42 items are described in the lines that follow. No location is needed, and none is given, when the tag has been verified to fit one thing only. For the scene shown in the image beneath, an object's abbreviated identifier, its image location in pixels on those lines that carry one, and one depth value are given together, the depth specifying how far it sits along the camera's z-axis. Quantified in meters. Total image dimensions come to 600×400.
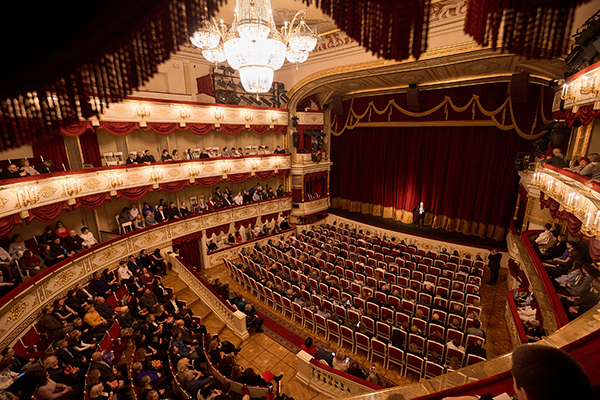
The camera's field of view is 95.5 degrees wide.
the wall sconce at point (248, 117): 13.20
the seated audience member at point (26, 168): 6.84
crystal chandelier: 4.08
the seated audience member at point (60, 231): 8.15
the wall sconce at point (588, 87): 4.48
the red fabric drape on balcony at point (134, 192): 9.62
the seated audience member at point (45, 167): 7.50
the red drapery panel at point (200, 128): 11.57
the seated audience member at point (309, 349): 5.80
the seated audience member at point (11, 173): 6.15
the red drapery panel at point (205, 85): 12.36
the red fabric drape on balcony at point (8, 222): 5.92
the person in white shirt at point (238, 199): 13.56
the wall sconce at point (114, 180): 9.15
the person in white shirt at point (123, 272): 8.37
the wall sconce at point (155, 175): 10.39
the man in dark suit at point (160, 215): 10.84
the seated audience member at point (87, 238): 8.56
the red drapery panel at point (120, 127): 9.20
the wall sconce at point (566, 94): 5.48
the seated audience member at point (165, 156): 11.12
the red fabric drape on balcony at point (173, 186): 10.90
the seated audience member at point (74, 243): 8.09
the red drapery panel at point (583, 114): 4.64
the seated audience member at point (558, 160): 6.01
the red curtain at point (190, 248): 11.34
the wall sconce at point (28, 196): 6.39
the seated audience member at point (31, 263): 6.59
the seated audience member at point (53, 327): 5.88
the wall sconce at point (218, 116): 12.28
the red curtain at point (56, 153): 8.21
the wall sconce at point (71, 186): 7.79
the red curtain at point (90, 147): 9.48
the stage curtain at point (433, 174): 12.11
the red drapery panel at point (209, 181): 12.04
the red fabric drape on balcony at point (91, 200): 8.27
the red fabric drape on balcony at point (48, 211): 6.83
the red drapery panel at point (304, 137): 15.30
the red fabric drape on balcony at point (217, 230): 12.41
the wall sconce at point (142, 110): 9.92
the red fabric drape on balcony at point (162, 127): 10.41
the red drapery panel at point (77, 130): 7.99
